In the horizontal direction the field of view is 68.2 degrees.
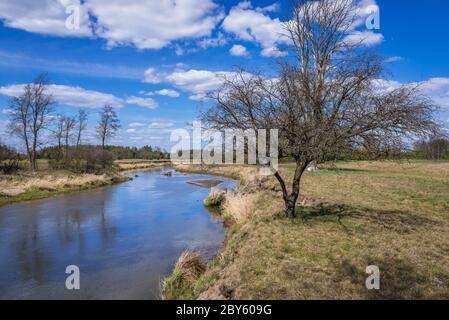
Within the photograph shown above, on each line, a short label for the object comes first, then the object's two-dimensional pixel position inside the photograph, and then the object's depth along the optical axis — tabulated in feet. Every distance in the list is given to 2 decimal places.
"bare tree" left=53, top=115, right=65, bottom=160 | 129.08
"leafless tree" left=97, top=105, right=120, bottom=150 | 152.35
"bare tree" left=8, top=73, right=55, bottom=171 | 105.81
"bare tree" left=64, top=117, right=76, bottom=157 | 135.57
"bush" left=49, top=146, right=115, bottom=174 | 122.31
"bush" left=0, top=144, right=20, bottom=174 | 101.71
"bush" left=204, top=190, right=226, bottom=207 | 66.59
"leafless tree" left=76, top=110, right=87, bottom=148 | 142.11
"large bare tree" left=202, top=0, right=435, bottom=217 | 28.71
